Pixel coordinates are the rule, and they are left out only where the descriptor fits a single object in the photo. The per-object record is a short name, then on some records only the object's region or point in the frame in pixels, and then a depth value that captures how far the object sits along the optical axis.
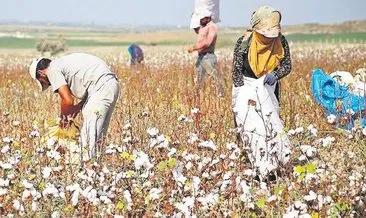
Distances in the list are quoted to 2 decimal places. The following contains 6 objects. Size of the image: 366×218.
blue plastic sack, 13.74
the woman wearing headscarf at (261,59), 10.99
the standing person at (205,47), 19.46
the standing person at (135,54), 28.58
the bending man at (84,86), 11.04
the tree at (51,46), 105.87
